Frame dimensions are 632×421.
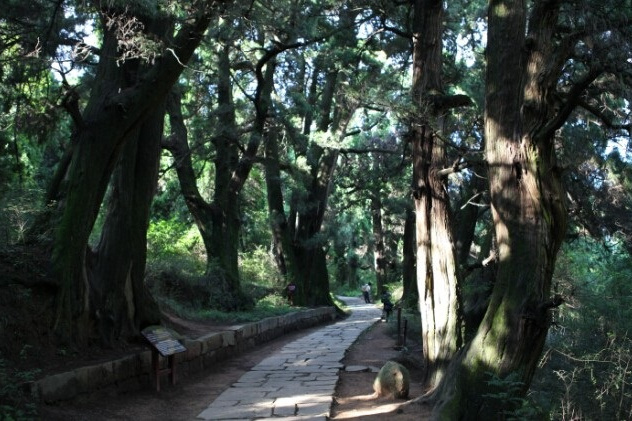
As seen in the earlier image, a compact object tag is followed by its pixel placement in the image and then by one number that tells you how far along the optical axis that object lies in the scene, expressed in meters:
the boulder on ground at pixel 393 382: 8.29
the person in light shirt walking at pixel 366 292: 38.06
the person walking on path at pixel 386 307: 21.25
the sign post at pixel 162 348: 8.38
